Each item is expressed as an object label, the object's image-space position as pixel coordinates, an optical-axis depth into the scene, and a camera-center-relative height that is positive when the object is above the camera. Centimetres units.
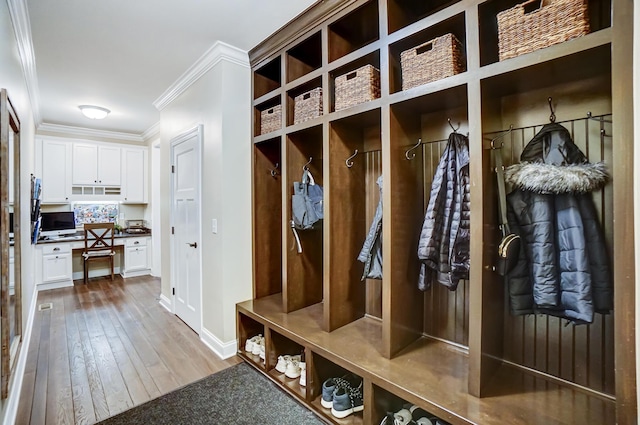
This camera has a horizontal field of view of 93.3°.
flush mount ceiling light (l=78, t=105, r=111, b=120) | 411 +139
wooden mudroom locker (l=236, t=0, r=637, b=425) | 127 +5
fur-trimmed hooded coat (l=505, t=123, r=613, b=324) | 127 -11
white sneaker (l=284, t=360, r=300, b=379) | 218 -116
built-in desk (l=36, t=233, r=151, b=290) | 471 -80
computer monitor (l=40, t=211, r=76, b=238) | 502 -19
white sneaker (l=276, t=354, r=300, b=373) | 223 -112
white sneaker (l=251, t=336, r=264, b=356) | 253 -115
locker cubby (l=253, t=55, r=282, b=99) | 278 +126
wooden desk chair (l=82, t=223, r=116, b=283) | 500 -52
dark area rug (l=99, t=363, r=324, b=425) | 184 -127
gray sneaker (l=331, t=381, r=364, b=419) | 180 -116
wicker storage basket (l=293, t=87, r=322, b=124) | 221 +79
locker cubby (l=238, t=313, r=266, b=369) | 253 -109
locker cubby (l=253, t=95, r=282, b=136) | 274 +93
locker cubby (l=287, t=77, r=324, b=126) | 239 +96
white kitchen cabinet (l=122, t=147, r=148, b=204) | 565 +70
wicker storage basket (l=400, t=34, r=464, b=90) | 155 +79
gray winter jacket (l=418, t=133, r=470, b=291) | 158 -5
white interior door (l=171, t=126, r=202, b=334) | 307 -18
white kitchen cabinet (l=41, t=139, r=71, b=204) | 494 +68
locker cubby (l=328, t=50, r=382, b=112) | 198 +98
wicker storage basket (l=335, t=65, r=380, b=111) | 188 +79
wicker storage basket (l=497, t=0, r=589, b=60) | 120 +77
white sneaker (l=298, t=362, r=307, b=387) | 202 -114
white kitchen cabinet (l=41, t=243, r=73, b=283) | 472 -81
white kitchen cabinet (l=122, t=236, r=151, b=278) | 538 -82
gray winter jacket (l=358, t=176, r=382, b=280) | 194 -29
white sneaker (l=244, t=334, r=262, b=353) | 258 -115
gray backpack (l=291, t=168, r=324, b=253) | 236 +3
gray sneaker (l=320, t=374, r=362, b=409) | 188 -112
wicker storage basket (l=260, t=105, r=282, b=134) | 254 +79
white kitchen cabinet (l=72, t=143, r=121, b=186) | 522 +84
